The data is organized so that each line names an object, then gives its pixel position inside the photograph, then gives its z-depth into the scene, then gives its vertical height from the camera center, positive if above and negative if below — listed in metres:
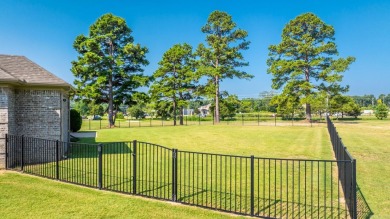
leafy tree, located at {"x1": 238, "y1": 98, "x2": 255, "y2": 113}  39.00 +0.75
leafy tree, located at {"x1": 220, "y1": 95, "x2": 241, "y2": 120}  38.22 +0.62
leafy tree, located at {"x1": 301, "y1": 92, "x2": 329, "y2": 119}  35.19 +1.28
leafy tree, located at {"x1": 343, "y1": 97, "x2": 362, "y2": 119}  49.97 -0.20
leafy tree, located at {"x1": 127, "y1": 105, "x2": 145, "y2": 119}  71.56 -0.85
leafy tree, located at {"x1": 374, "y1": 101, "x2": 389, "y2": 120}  51.28 -0.70
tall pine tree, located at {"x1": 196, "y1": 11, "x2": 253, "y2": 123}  37.09 +7.61
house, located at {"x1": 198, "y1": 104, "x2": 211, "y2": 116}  99.94 -0.92
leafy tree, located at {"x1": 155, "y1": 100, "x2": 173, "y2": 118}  36.84 +0.09
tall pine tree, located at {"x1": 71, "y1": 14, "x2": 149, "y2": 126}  29.78 +5.06
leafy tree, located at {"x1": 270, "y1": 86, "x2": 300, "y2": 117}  37.31 +1.10
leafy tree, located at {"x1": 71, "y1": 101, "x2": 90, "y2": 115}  85.92 -0.02
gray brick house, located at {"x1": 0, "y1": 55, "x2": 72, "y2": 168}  10.52 +0.24
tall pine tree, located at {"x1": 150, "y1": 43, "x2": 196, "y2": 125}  35.56 +4.16
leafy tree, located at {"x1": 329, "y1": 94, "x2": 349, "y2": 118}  38.54 +0.79
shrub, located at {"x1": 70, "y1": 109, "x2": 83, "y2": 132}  23.45 -1.03
